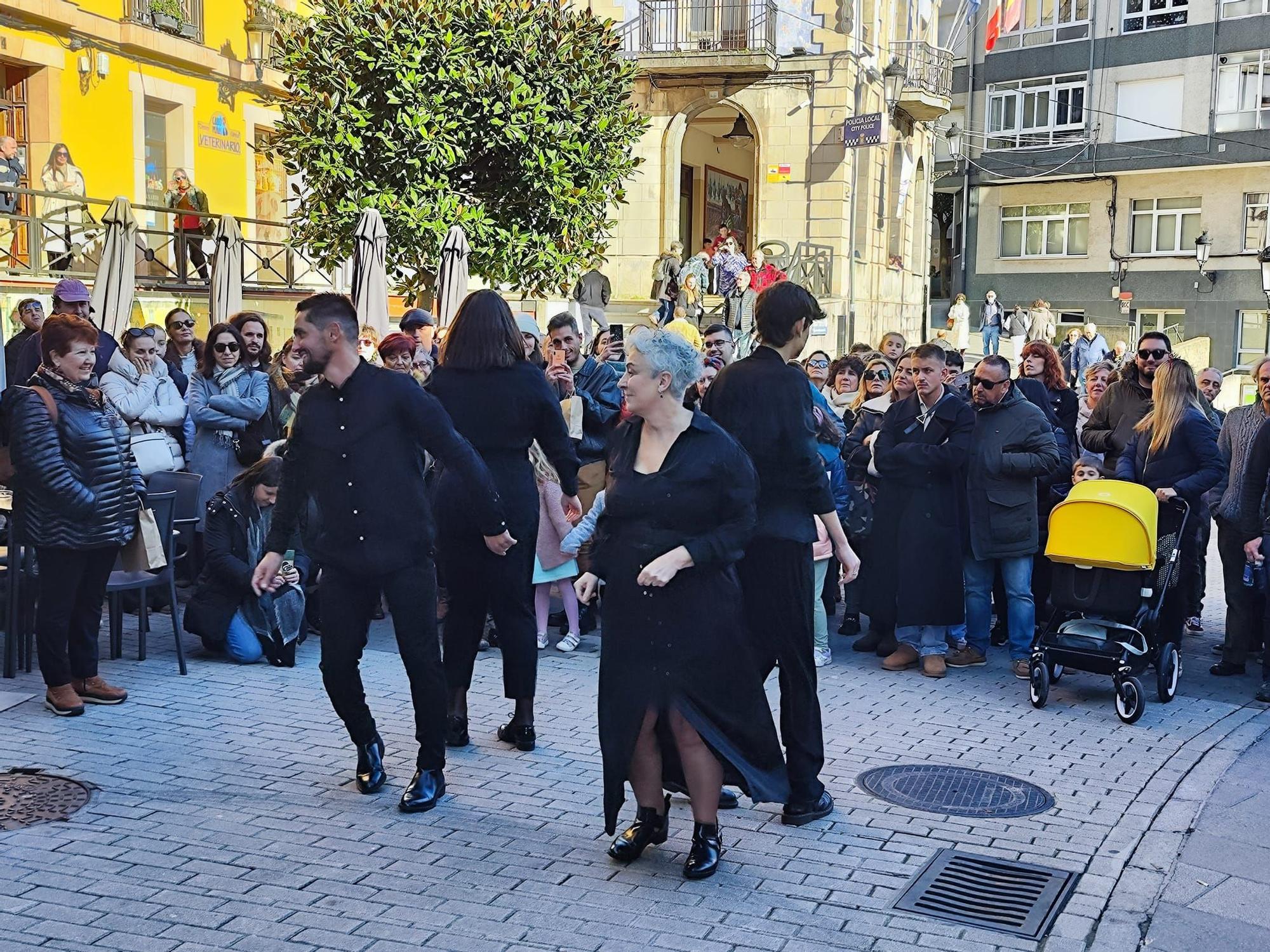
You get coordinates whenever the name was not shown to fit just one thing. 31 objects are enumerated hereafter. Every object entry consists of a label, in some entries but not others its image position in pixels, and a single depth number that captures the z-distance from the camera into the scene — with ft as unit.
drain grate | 15.76
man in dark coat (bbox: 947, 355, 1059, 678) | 28.07
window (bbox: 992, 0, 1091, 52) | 139.03
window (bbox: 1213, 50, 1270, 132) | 128.57
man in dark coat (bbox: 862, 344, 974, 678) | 27.55
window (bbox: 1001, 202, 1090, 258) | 141.28
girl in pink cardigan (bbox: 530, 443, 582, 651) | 28.81
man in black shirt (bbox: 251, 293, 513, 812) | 18.21
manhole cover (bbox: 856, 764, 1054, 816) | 19.70
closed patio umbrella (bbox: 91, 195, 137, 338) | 39.93
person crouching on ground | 26.84
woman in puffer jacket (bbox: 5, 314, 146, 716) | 22.09
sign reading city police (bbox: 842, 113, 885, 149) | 82.23
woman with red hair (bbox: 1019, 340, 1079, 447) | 34.17
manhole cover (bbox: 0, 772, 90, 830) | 18.04
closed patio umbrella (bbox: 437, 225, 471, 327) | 44.88
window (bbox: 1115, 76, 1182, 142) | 133.90
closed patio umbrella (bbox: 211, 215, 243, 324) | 45.55
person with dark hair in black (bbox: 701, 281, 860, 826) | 18.30
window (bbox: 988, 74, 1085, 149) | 139.95
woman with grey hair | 16.22
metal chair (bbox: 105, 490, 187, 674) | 24.99
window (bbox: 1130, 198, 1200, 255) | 134.72
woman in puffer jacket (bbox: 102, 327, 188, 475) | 31.55
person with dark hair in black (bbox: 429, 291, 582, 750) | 20.45
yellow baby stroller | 25.17
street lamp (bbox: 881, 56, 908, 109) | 107.34
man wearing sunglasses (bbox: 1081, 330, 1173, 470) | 30.76
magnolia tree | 49.34
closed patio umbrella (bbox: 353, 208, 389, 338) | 41.57
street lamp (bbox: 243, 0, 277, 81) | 80.33
